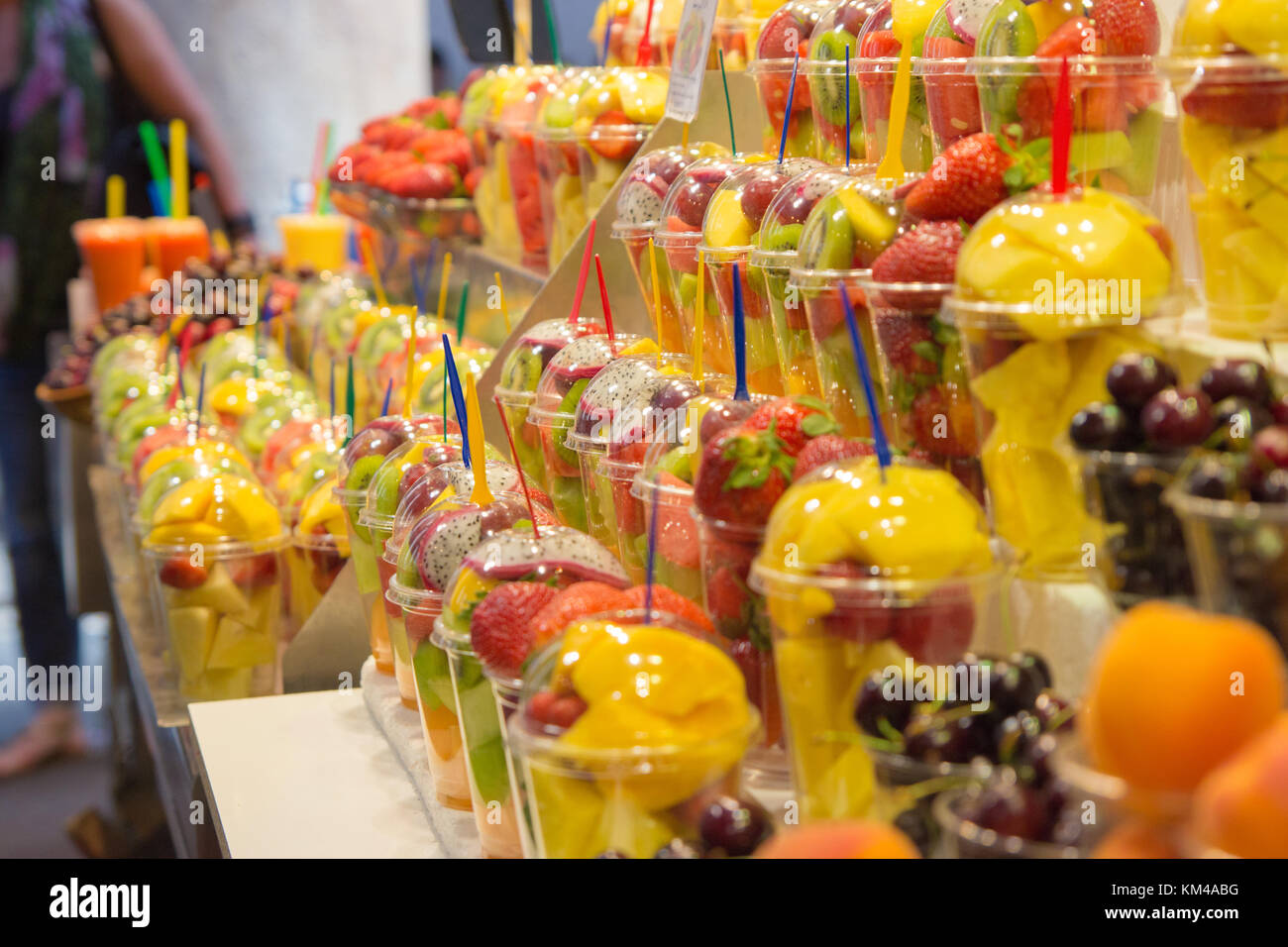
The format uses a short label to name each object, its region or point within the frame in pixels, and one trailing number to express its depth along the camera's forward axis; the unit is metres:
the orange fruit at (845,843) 0.80
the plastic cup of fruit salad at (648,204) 1.95
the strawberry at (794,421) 1.25
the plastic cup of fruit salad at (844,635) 1.02
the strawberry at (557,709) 1.05
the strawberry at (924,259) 1.22
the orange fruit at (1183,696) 0.72
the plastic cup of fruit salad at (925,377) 1.24
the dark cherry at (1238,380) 0.90
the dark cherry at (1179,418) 0.88
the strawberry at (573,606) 1.22
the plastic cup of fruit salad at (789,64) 1.85
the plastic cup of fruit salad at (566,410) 1.78
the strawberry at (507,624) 1.26
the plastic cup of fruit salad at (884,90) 1.56
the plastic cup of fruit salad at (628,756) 1.01
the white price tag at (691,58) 1.85
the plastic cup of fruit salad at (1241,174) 1.14
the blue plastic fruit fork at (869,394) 1.05
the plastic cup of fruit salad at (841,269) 1.34
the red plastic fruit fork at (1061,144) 1.12
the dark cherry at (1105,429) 0.93
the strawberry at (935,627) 1.02
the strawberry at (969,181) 1.25
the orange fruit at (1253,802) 0.69
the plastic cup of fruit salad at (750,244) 1.63
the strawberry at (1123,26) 1.28
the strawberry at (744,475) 1.21
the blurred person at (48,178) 4.67
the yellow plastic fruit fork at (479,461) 1.55
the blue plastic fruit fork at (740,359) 1.37
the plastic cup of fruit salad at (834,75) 1.68
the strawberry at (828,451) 1.19
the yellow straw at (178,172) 4.23
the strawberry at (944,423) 1.26
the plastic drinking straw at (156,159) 4.48
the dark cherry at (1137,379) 0.91
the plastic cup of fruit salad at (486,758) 1.39
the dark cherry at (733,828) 0.97
